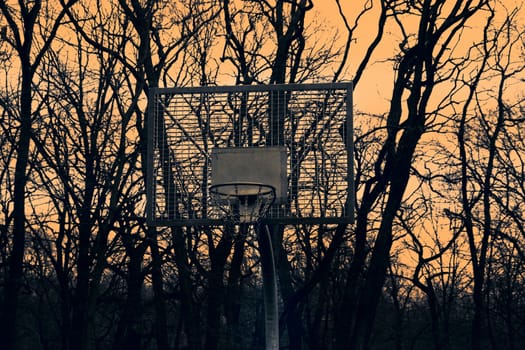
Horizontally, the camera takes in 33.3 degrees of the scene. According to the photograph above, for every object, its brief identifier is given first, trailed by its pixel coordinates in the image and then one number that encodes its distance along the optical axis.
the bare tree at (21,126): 19.28
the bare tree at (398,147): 19.05
